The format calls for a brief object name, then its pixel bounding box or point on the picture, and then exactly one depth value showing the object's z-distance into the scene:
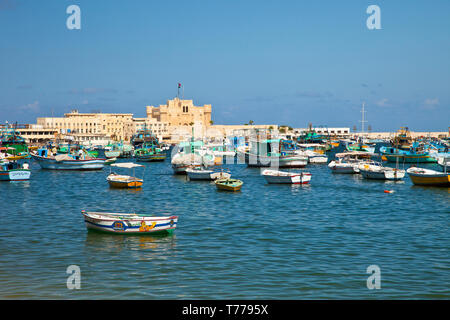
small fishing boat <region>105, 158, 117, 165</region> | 93.25
